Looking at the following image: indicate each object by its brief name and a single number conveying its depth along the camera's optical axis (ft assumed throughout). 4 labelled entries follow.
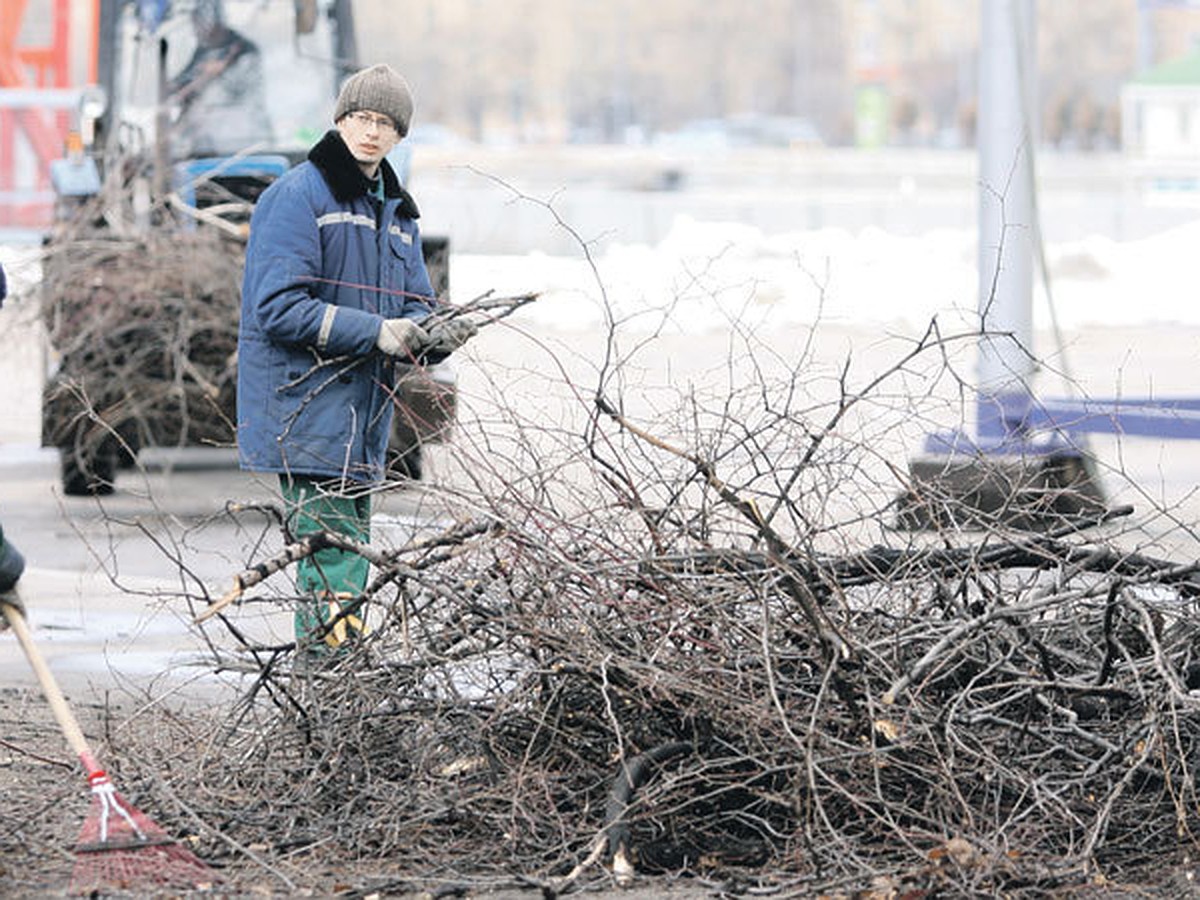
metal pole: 69.21
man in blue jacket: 38.45
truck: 70.28
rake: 29.94
